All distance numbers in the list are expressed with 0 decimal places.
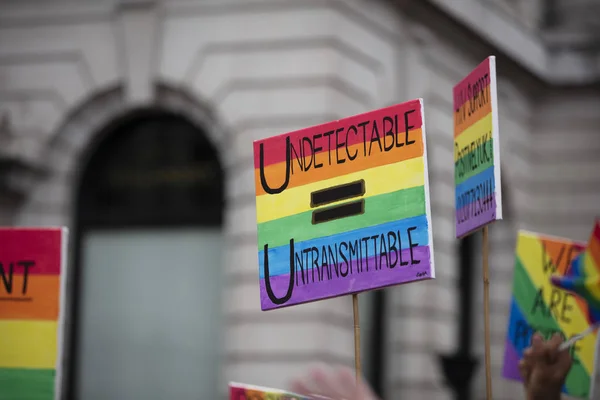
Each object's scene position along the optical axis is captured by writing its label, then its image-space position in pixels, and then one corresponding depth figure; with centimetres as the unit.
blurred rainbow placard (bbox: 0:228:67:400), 649
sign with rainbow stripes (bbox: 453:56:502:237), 615
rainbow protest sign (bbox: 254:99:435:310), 555
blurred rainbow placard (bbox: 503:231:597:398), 763
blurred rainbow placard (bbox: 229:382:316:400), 528
